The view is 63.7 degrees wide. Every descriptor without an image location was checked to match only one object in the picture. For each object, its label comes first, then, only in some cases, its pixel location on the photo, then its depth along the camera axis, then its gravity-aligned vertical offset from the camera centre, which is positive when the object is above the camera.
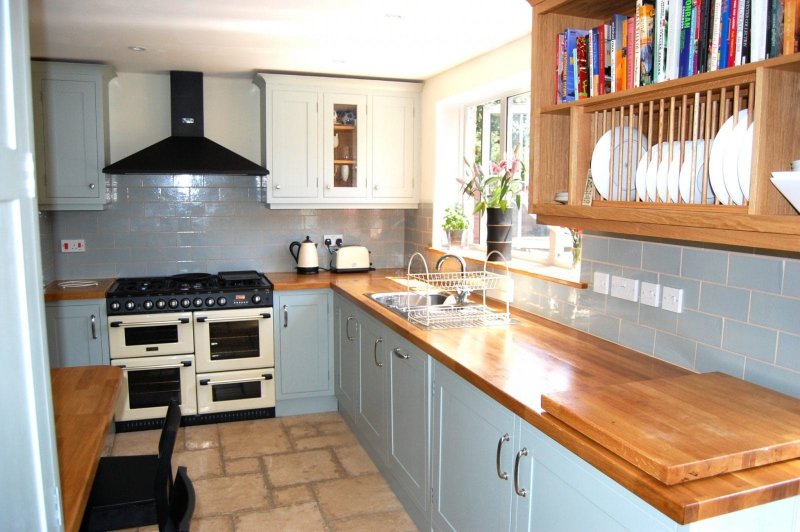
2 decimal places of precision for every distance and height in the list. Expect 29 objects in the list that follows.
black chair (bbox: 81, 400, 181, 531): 1.88 -0.97
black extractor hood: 4.10 +0.32
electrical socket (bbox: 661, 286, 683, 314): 2.34 -0.36
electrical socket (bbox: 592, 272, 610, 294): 2.74 -0.35
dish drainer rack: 3.05 -0.57
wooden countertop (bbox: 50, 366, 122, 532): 1.50 -0.68
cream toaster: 4.75 -0.44
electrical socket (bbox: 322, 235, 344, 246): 4.96 -0.31
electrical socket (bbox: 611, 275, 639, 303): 2.56 -0.35
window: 3.52 +0.30
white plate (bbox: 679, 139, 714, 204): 1.84 +0.07
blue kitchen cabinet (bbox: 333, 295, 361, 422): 3.95 -0.98
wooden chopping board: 1.47 -0.57
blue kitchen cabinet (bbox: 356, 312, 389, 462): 3.39 -1.04
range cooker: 4.05 -0.95
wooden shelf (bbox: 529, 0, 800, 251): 1.55 +0.20
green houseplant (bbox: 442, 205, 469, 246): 4.34 -0.16
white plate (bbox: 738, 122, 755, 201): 1.63 +0.10
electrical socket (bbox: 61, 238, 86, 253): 4.42 -0.32
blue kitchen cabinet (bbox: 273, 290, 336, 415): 4.35 -1.01
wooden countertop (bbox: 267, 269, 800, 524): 1.42 -0.60
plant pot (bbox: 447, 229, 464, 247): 4.37 -0.25
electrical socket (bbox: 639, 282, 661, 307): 2.44 -0.36
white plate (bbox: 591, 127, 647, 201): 2.18 +0.13
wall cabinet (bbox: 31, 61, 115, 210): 4.04 +0.42
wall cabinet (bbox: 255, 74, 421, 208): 4.45 +0.41
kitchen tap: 3.45 -0.50
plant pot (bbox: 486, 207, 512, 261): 3.63 -0.16
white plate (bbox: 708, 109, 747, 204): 1.71 +0.11
